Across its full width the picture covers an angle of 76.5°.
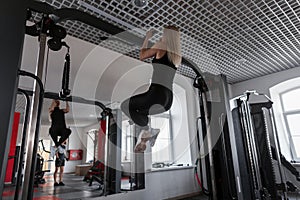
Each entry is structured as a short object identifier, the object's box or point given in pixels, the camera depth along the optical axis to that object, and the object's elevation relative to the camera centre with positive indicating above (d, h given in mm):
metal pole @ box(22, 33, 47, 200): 1007 +27
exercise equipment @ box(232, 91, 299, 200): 2445 -42
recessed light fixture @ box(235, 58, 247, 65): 3623 +1646
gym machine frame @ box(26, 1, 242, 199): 1218 +898
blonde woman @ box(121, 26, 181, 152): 1378 +524
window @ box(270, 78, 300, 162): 3957 +678
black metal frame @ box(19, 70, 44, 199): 1007 +106
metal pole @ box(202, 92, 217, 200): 1943 -64
